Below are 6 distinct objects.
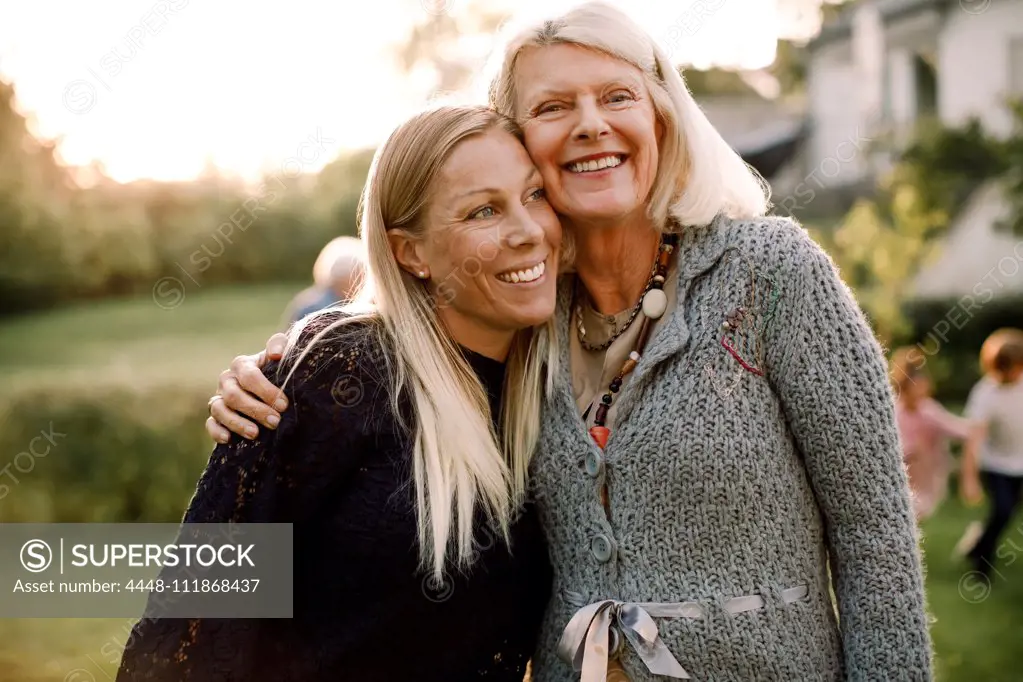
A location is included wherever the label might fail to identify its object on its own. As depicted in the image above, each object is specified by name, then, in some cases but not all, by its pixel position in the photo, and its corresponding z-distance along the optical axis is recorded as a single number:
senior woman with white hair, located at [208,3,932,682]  1.97
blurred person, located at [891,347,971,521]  6.38
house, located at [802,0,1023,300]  11.98
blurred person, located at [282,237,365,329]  6.29
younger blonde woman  2.15
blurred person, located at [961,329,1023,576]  6.31
